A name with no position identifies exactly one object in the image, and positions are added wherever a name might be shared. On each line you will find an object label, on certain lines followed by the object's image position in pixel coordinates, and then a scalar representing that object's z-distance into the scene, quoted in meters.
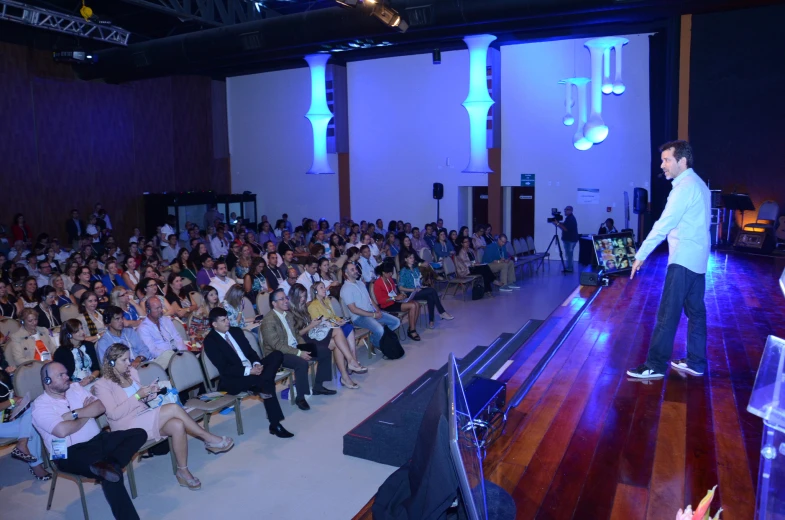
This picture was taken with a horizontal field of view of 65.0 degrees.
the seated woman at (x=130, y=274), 8.95
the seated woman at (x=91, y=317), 6.60
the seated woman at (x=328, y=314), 7.08
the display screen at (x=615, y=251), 8.38
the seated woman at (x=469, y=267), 11.19
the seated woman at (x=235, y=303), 6.88
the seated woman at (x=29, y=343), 5.67
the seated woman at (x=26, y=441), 4.71
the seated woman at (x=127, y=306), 6.98
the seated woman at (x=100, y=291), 7.39
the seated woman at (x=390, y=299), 8.39
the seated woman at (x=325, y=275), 8.23
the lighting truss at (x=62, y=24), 10.35
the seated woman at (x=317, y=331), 6.72
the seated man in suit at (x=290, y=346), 6.13
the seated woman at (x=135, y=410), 4.55
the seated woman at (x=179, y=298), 7.32
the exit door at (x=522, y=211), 16.09
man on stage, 3.82
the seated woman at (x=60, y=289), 7.59
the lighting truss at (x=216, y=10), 10.77
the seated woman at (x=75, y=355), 5.34
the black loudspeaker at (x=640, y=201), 12.62
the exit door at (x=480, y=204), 16.75
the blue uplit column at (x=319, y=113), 11.03
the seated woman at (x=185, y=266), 8.91
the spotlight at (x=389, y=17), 8.38
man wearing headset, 4.02
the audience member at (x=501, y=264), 12.08
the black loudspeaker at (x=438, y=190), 16.17
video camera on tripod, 13.64
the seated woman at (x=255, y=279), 8.40
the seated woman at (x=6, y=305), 7.07
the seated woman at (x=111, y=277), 8.66
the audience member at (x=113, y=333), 5.67
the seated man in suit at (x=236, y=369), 5.50
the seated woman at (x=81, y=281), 7.80
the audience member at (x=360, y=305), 7.66
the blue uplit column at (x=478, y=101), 9.53
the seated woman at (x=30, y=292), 7.46
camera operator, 13.38
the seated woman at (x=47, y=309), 6.91
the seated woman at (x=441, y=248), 12.51
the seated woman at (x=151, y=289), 6.85
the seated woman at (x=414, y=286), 9.20
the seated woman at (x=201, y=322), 6.58
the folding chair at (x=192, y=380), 5.19
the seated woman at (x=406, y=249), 10.82
